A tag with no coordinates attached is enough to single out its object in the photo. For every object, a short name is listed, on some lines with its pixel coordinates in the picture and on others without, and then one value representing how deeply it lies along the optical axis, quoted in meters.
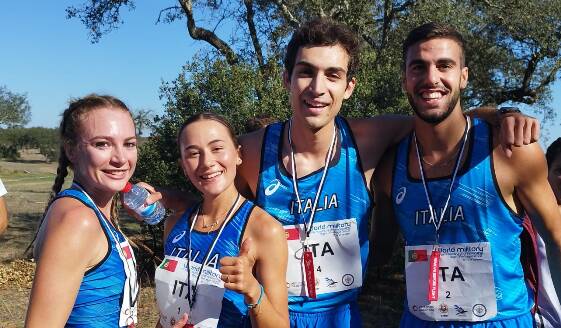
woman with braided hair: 1.88
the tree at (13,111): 57.44
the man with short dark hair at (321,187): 2.72
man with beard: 2.54
